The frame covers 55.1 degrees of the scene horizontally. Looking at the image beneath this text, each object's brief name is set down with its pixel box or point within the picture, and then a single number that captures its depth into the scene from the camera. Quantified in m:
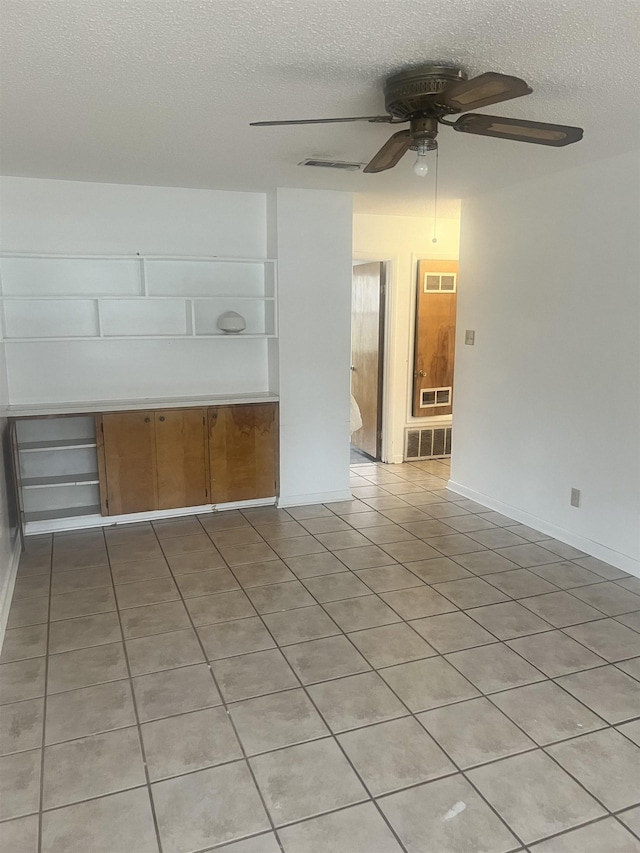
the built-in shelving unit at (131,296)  4.27
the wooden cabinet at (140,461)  4.28
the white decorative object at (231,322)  4.63
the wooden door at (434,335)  6.07
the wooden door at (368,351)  6.21
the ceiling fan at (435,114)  2.20
